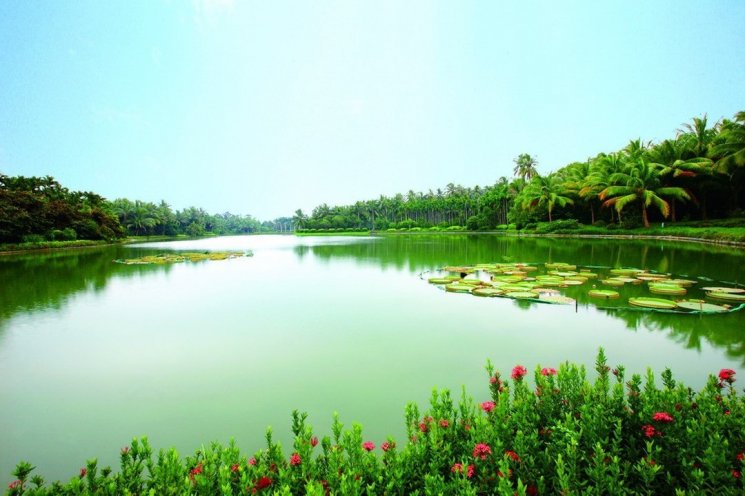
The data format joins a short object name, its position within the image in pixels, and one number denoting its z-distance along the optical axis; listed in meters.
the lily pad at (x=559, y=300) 9.05
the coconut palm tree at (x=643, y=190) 31.83
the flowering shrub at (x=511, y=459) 2.29
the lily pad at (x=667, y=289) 9.56
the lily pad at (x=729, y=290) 9.32
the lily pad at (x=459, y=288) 11.02
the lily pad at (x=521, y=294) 9.80
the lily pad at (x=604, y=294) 9.41
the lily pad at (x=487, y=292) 10.29
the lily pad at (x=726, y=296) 8.75
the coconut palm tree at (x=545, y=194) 42.57
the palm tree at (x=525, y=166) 62.03
